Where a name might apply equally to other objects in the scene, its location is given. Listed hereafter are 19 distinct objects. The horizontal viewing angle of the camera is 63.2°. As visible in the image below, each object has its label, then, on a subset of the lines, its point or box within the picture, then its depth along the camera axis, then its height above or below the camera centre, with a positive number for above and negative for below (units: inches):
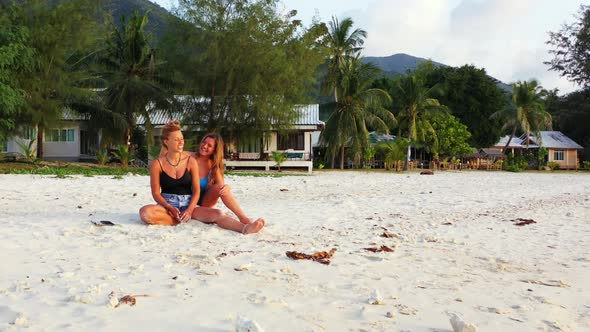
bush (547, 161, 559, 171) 1454.2 -20.8
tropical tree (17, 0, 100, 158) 754.2 +170.8
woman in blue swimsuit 211.0 -5.3
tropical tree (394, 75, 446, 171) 1192.2 +134.5
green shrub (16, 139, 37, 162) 695.9 -5.8
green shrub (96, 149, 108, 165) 780.6 -7.0
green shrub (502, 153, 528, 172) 1247.0 -14.4
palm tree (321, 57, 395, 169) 1114.7 +110.7
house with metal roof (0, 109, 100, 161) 1015.6 +21.3
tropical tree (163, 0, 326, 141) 816.9 +164.0
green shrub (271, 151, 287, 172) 883.1 -2.0
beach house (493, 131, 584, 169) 1637.6 +42.7
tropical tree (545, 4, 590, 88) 1673.2 +387.5
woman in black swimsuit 200.4 -14.2
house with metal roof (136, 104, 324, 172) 920.9 +25.2
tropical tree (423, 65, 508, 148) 1581.0 +193.5
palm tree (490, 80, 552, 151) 1495.6 +149.8
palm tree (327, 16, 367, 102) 1203.2 +290.3
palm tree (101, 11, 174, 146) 932.0 +156.6
